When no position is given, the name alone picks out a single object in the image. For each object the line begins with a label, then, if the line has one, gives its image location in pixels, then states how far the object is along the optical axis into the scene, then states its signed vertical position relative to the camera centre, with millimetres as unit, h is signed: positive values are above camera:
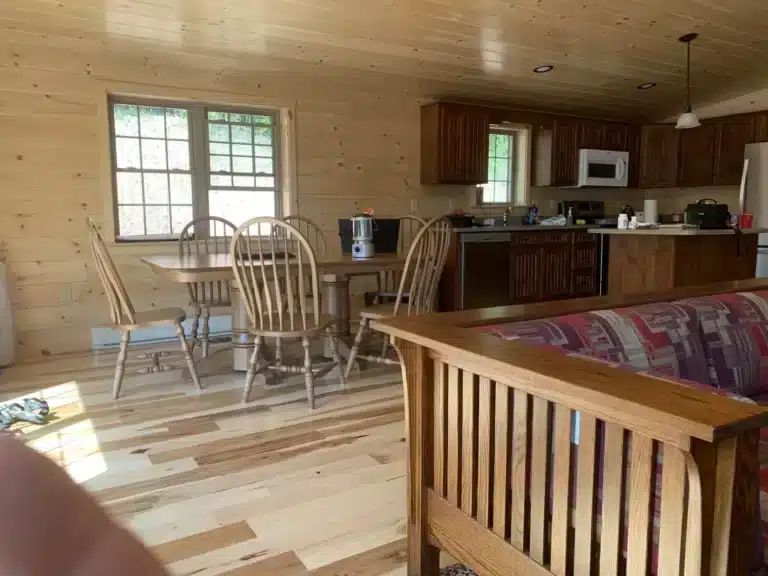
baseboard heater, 4406 -920
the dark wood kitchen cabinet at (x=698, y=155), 6348 +624
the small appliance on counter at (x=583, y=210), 6395 +36
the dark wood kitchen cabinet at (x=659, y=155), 6566 +644
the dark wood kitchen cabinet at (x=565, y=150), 6188 +656
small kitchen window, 6262 +504
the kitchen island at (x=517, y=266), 5375 -502
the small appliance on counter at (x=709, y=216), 4047 -19
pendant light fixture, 4680 +754
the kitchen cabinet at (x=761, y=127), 6000 +874
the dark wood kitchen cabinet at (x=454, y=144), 5469 +647
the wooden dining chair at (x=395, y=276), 4152 -515
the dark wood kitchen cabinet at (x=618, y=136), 6508 +850
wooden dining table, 2988 -319
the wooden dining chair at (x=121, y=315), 3074 -554
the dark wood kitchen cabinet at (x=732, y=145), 6141 +707
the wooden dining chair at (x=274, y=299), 2898 -436
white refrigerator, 5719 +267
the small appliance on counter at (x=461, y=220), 5379 -60
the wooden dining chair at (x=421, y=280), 3256 -372
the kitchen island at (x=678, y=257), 4062 -309
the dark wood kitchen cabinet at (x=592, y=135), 6344 +843
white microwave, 6297 +490
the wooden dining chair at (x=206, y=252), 3943 -290
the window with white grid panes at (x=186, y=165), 4492 +381
